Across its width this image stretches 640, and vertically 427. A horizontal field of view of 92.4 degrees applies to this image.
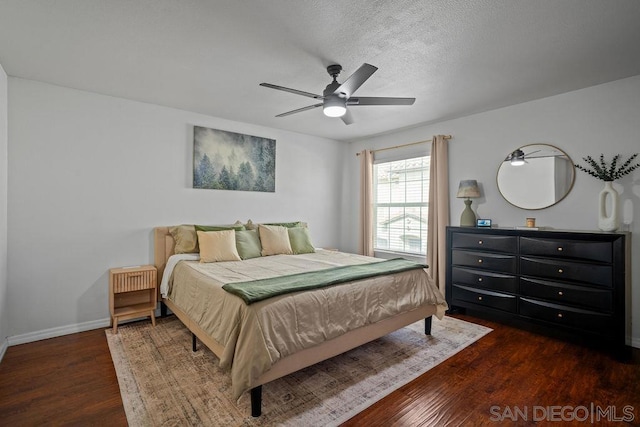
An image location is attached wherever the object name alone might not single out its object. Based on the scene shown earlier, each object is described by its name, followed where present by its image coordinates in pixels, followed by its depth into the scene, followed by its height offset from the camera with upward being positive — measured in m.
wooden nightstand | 3.18 -0.92
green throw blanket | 2.07 -0.52
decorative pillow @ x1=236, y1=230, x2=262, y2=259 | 3.78 -0.39
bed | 1.91 -0.77
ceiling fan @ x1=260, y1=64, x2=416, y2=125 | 2.23 +0.97
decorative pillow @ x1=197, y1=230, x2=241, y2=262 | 3.45 -0.38
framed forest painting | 4.04 +0.75
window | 4.67 +0.18
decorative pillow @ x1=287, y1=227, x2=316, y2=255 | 4.26 -0.37
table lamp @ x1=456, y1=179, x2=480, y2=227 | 3.84 +0.27
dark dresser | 2.67 -0.63
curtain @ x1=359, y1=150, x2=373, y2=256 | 5.27 +0.23
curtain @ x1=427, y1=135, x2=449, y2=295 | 4.23 +0.09
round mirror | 3.35 +0.47
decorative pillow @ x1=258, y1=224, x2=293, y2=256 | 4.02 -0.36
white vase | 2.84 +0.07
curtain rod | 4.25 +1.10
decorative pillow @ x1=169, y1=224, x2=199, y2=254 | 3.63 -0.31
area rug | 1.91 -1.25
